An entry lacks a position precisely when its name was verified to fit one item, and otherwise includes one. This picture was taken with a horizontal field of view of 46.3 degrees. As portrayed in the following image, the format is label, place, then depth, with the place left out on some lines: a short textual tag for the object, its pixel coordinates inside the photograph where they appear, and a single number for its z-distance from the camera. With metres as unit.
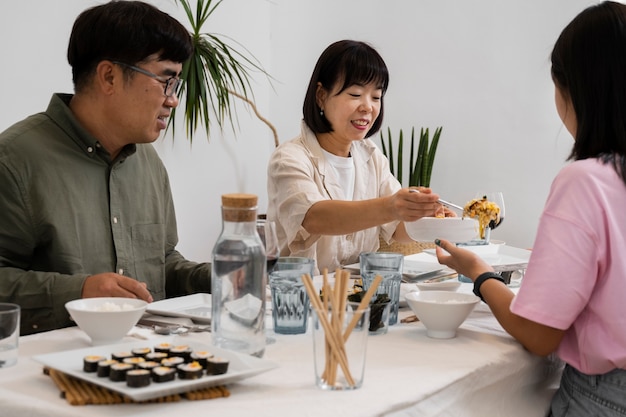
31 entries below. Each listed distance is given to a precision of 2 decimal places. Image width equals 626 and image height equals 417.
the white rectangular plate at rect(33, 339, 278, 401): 1.03
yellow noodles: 2.28
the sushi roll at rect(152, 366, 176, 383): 1.05
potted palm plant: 4.13
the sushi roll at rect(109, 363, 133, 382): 1.06
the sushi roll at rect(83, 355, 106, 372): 1.10
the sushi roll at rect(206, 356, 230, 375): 1.11
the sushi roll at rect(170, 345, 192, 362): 1.14
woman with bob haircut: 2.41
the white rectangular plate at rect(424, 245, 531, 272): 1.99
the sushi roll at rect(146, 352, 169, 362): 1.13
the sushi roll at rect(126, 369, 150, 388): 1.03
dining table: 1.05
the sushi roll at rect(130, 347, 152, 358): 1.14
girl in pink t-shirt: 1.33
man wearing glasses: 1.82
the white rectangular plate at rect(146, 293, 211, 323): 1.59
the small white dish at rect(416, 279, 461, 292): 1.87
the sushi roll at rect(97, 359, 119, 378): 1.08
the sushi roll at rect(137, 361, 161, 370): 1.08
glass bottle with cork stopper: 1.29
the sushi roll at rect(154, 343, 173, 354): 1.17
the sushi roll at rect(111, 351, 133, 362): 1.12
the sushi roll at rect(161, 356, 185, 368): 1.10
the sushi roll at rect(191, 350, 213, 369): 1.13
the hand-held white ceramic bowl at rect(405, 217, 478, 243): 1.95
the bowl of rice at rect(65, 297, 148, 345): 1.32
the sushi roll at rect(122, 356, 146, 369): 1.09
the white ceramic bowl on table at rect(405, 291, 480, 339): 1.50
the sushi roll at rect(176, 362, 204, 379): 1.08
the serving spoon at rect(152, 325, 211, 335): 1.48
